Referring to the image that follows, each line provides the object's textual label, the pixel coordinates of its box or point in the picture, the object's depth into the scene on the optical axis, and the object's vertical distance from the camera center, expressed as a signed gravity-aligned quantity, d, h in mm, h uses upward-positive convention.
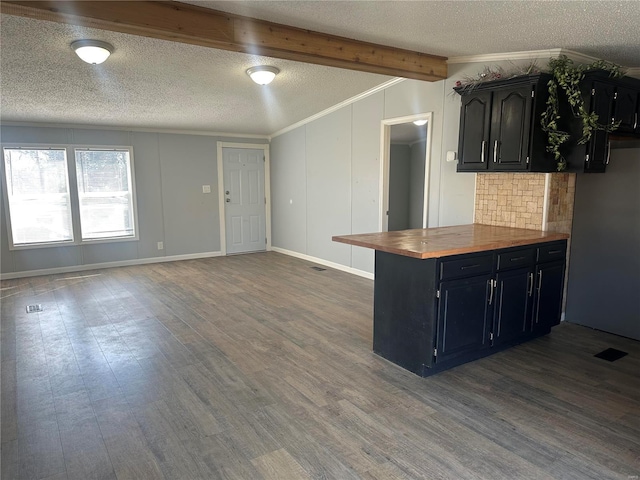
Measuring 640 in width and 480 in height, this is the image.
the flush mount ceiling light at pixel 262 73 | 3973 +1136
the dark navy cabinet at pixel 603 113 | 3266 +643
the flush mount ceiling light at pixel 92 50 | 3109 +1075
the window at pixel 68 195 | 5867 -95
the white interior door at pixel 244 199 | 7527 -191
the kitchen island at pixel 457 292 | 2760 -753
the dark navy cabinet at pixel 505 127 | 3297 +537
